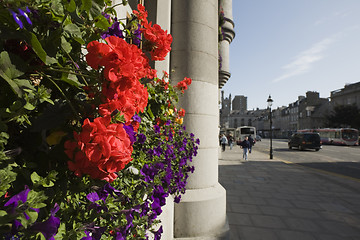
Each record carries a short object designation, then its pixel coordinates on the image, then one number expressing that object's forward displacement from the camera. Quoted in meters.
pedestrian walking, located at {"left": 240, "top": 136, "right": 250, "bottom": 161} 14.49
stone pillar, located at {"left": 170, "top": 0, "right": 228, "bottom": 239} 3.19
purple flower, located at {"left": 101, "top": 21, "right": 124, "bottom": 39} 1.11
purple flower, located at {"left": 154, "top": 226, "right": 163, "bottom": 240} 1.59
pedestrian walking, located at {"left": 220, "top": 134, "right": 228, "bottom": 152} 20.07
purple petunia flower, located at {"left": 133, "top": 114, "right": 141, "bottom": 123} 1.34
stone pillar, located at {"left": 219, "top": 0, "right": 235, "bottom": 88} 12.02
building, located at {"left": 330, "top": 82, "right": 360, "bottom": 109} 50.41
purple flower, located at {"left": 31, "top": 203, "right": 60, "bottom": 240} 0.57
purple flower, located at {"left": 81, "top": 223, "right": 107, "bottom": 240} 0.85
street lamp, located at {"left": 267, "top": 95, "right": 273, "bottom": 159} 17.93
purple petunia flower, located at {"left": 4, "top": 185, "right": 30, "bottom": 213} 0.56
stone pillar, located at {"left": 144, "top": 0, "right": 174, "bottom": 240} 2.89
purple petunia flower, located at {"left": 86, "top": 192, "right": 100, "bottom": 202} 0.87
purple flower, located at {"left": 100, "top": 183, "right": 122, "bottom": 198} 0.99
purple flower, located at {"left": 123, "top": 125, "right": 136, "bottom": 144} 0.93
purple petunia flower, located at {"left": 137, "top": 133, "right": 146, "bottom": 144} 1.65
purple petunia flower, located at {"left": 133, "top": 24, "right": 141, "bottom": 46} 1.40
